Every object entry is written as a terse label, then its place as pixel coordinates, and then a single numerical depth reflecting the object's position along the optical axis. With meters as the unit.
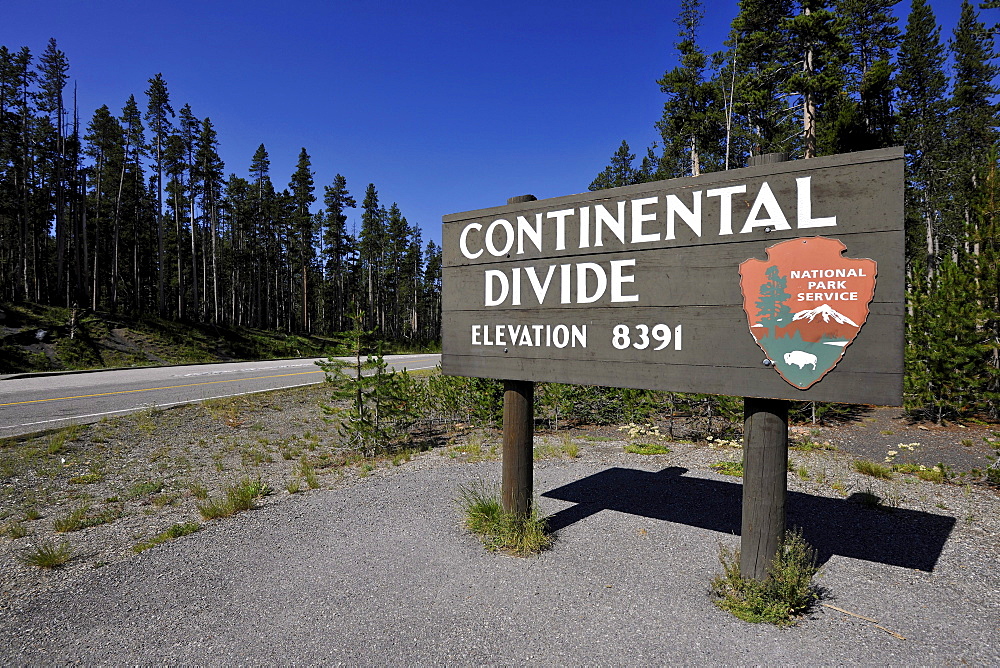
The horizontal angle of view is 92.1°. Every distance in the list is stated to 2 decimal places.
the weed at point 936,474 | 6.55
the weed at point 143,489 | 6.21
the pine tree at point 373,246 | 52.66
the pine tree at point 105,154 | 35.89
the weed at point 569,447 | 8.01
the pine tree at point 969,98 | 29.37
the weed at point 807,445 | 8.66
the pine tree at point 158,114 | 34.00
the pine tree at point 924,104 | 29.97
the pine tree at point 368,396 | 8.10
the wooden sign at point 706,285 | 3.19
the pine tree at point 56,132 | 32.16
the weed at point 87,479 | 6.71
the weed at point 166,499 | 5.93
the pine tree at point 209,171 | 40.62
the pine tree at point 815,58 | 16.86
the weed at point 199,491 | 6.00
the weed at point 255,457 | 7.93
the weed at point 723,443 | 8.61
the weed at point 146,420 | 9.51
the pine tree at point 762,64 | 19.30
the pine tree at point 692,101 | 23.75
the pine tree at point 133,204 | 36.94
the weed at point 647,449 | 8.11
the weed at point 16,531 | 4.88
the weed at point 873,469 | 6.79
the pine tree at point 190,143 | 39.19
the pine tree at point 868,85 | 21.62
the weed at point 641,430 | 9.54
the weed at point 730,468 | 6.88
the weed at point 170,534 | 4.62
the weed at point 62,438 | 7.86
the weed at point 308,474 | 6.45
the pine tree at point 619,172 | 45.48
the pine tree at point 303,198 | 45.72
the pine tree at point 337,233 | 50.22
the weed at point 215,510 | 5.33
